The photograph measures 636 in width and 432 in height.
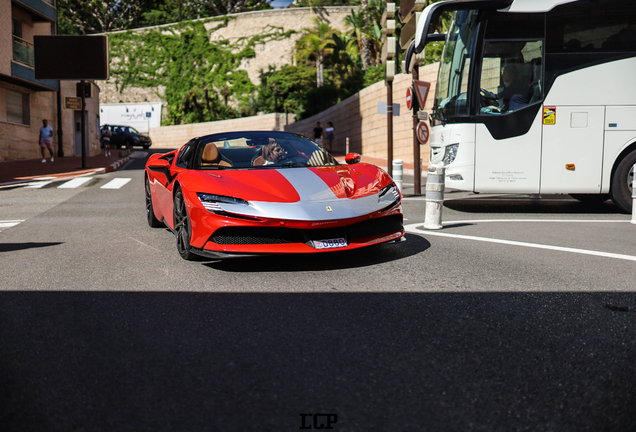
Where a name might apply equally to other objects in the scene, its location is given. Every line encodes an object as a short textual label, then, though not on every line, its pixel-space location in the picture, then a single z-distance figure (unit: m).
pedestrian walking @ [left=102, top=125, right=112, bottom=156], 35.59
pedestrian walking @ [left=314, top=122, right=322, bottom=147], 29.36
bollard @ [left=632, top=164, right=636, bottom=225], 8.66
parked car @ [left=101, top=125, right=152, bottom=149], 44.69
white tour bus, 9.47
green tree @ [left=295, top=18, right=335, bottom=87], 48.28
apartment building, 26.02
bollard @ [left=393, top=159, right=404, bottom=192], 11.66
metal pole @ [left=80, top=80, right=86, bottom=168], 20.77
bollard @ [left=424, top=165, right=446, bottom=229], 7.65
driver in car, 6.30
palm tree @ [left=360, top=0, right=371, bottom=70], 42.19
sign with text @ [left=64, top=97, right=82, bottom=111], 21.83
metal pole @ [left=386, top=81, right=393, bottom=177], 15.20
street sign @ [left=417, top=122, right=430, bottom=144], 12.74
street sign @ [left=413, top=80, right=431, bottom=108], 12.57
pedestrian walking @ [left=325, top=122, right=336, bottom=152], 35.91
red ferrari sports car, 5.00
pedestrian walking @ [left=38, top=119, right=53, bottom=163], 24.67
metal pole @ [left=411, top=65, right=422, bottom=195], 13.12
